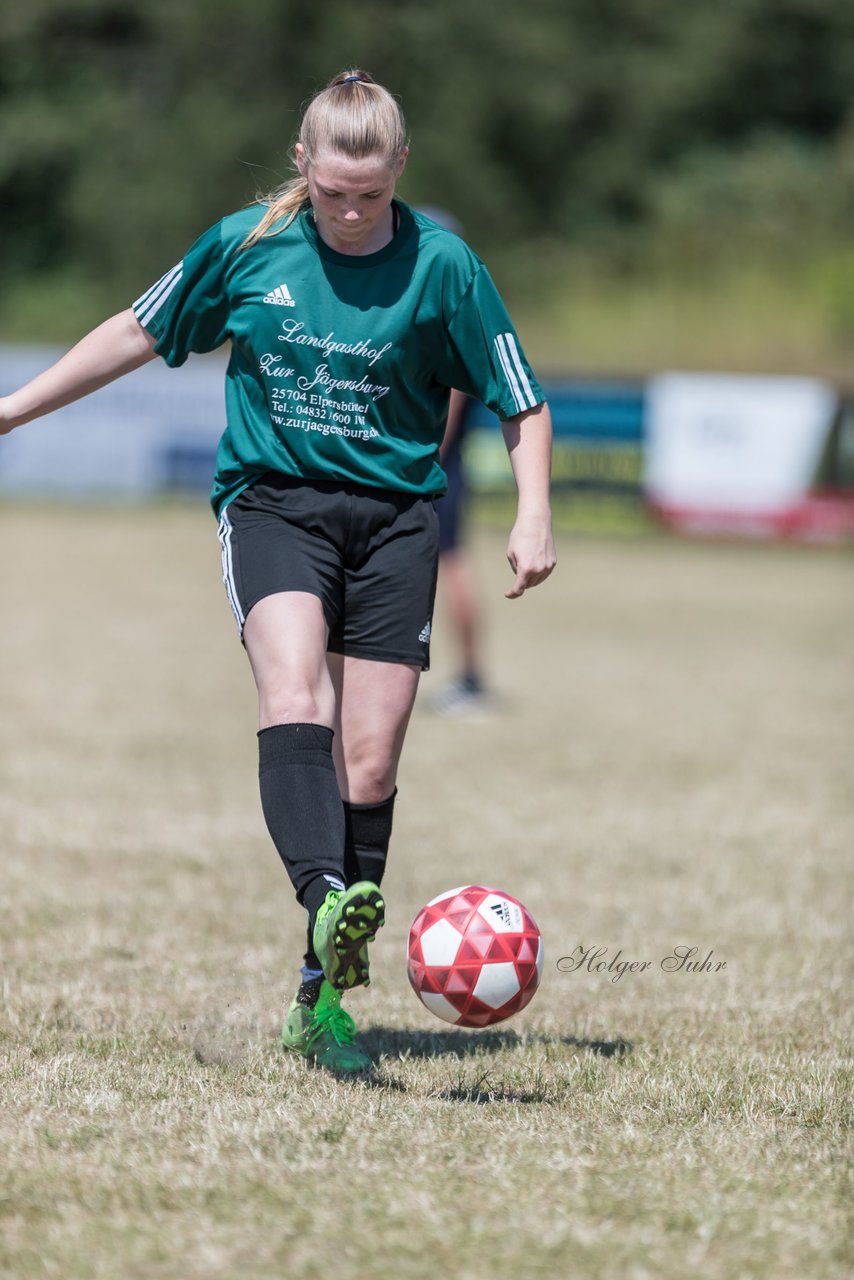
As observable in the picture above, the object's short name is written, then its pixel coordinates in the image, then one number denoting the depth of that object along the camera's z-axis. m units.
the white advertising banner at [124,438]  40.41
